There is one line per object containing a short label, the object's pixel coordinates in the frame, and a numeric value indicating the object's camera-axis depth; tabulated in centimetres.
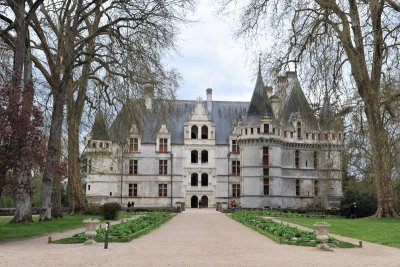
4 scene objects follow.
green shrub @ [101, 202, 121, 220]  2747
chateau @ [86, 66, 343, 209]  4856
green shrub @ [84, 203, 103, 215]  3227
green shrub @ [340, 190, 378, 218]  3609
